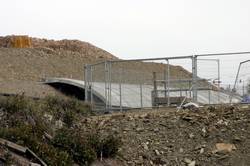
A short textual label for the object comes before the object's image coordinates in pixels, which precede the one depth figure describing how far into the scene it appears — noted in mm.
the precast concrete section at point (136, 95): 21703
